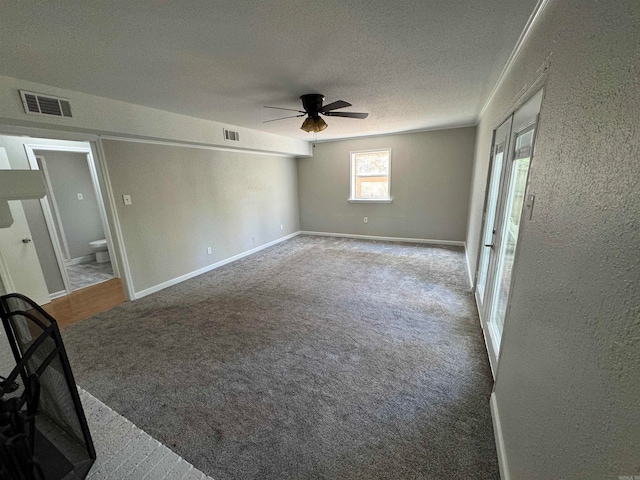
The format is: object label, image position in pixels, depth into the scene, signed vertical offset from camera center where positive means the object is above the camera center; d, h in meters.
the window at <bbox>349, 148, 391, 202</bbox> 5.65 +0.23
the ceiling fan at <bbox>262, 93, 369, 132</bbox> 2.67 +0.82
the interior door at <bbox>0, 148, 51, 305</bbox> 2.82 -0.71
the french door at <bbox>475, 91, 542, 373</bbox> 1.79 -0.26
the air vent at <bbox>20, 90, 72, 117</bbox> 2.10 +0.78
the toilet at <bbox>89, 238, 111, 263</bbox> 4.79 -1.05
